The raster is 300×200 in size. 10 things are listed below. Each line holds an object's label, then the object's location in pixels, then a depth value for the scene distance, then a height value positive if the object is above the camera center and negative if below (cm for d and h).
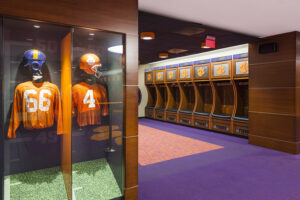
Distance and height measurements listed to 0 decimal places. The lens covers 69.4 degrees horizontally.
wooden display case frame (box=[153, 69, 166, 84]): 771 +79
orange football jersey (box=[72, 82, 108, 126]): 216 -6
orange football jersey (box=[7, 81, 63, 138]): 190 -9
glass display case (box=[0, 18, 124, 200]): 188 -14
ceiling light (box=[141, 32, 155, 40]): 384 +110
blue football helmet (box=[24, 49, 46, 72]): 194 +35
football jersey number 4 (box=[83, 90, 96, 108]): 222 -2
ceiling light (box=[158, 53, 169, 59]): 629 +123
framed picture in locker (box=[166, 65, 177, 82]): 722 +80
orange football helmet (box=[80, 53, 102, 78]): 212 +33
